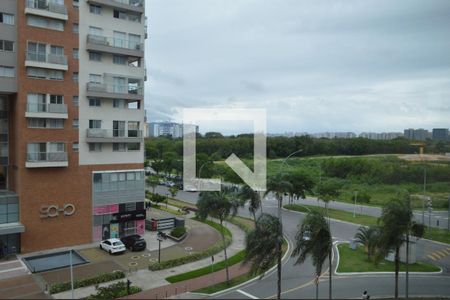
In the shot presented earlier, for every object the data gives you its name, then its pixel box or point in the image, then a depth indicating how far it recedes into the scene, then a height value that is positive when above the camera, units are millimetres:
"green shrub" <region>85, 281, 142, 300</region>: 21734 -8994
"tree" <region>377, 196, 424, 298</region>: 21484 -4797
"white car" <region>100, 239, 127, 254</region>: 30766 -8771
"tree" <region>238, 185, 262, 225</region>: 34219 -5040
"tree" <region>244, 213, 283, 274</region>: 20812 -5606
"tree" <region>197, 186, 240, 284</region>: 27658 -4681
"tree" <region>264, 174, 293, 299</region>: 35412 -4316
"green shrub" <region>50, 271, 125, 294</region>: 22895 -9108
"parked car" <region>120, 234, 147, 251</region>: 31531 -8683
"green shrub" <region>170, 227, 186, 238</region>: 35562 -8693
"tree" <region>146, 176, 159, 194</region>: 60531 -6566
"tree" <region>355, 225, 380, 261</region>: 22666 -6455
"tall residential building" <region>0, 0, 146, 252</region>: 29906 +1787
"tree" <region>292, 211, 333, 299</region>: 20484 -5350
